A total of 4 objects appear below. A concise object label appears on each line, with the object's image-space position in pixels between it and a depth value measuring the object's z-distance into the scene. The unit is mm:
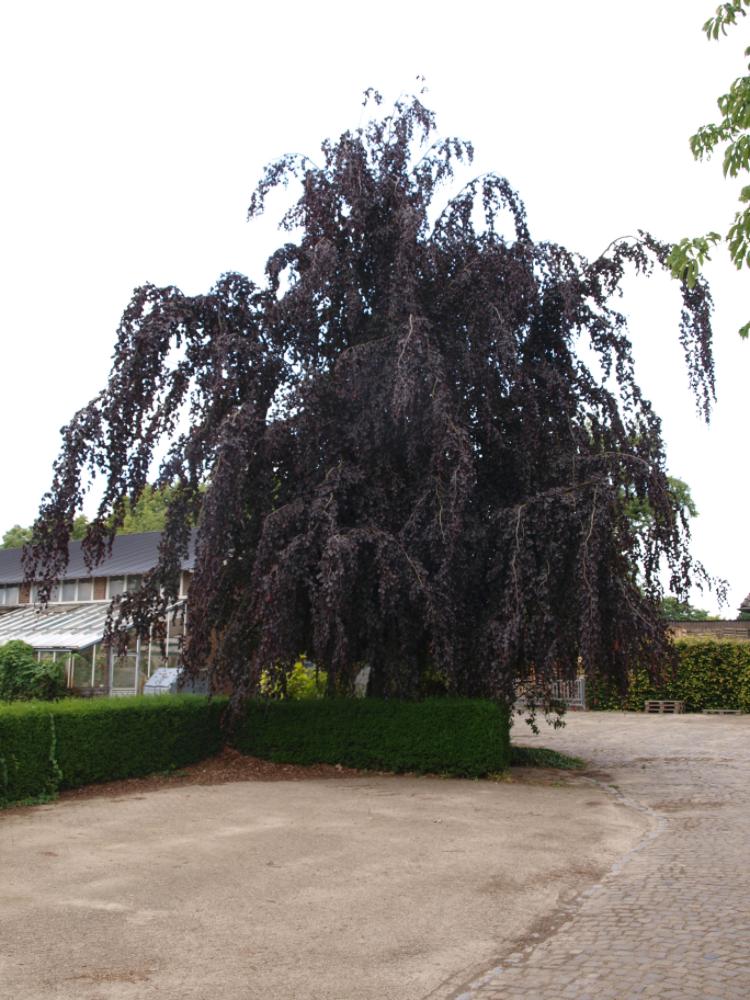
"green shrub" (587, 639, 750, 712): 26500
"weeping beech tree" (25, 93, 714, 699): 11648
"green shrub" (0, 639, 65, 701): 22016
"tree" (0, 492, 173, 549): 62956
